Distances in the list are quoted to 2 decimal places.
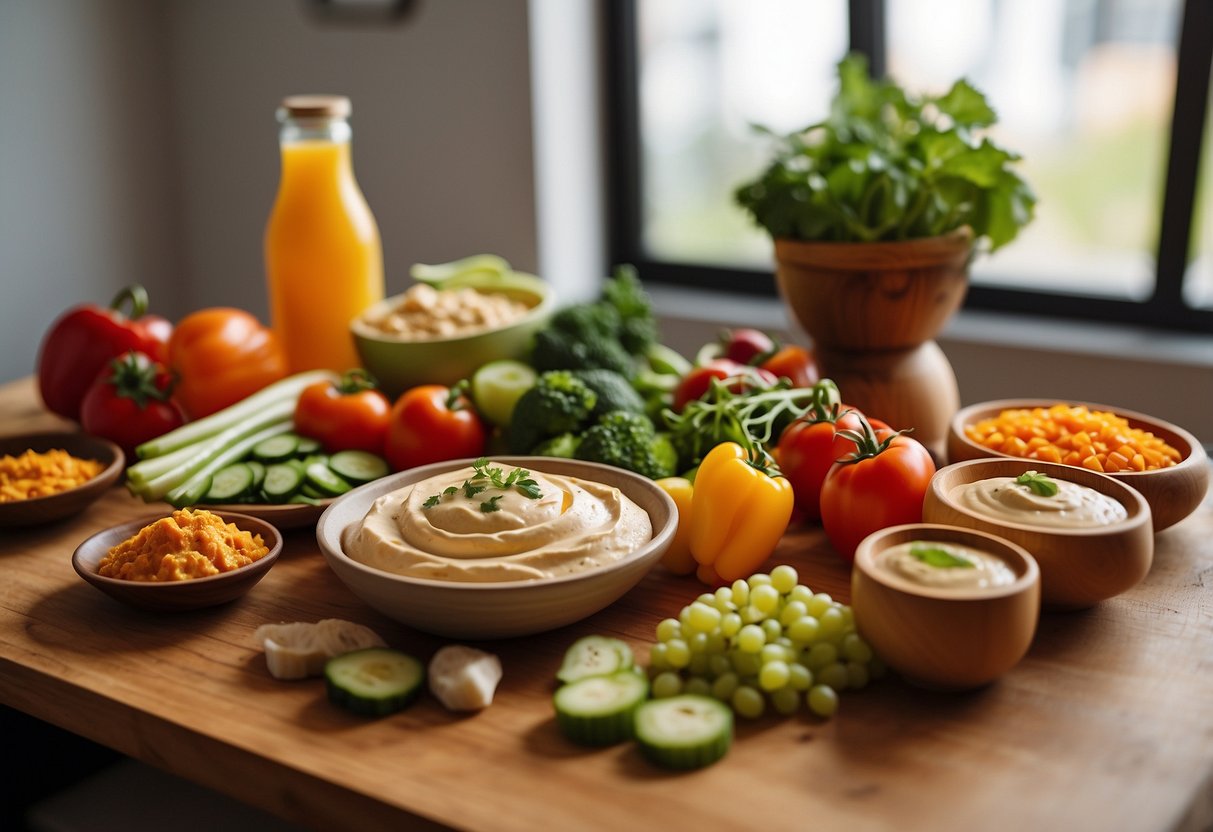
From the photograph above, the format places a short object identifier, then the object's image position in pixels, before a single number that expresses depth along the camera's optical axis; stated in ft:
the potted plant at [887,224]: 5.71
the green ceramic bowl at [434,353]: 6.27
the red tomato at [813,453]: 5.06
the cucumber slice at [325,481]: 5.29
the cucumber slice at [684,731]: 3.33
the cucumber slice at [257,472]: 5.34
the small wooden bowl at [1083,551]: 3.90
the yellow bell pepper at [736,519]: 4.54
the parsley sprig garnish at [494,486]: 4.26
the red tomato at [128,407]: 6.24
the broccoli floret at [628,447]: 5.13
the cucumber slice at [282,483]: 5.21
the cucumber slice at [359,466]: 5.48
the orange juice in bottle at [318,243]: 6.74
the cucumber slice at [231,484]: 5.24
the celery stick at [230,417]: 5.69
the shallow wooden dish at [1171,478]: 4.56
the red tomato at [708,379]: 5.84
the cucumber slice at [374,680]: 3.68
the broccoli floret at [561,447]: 5.35
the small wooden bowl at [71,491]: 5.21
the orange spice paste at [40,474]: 5.32
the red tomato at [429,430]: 5.66
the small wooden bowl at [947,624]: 3.47
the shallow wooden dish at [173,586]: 4.26
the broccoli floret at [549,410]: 5.46
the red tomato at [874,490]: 4.54
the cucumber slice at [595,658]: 3.80
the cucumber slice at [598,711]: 3.49
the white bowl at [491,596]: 3.83
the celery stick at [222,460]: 5.26
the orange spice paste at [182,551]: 4.35
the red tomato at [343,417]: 5.80
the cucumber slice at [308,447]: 5.67
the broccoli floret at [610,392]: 5.60
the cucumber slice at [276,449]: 5.57
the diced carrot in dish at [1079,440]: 4.68
